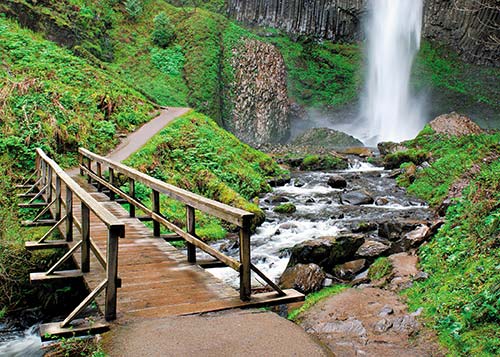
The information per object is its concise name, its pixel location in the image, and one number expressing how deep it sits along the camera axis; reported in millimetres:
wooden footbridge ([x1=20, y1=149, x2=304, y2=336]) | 4309
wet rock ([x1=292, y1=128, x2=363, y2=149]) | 33938
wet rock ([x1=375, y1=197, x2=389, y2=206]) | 15453
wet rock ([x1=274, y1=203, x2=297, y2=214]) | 14414
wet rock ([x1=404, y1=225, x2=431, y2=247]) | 8992
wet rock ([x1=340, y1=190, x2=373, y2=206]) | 15567
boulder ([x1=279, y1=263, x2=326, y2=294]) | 8016
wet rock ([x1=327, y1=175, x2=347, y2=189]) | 18641
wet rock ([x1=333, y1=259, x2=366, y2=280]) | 8578
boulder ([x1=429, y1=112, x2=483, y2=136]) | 24469
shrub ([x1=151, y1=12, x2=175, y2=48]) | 34250
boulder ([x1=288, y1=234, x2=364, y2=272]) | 8945
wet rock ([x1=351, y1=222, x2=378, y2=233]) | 11945
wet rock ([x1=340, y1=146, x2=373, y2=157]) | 28422
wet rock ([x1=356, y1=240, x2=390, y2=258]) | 9234
